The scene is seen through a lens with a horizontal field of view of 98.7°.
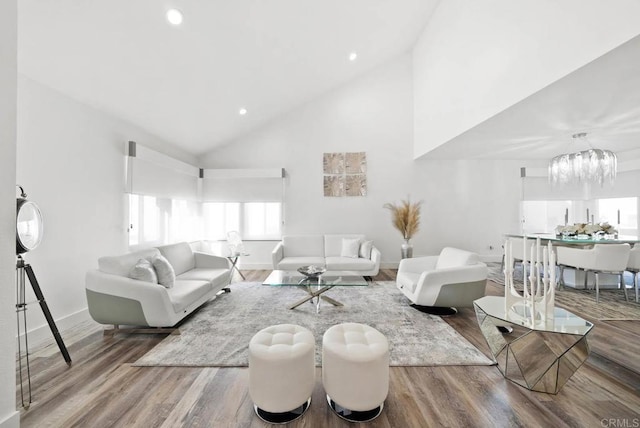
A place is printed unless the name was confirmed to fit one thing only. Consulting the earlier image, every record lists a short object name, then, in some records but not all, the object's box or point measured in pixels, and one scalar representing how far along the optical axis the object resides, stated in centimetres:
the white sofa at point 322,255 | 472
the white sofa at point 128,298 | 256
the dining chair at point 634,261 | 374
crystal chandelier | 367
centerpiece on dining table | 414
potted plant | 564
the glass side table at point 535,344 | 184
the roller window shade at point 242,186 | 584
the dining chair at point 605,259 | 363
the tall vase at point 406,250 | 561
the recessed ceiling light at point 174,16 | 243
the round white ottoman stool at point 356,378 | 160
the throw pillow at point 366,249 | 503
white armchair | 306
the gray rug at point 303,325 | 227
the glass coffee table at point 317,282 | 316
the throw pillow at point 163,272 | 301
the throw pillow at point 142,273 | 277
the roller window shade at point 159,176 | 375
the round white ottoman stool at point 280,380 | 159
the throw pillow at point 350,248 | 516
